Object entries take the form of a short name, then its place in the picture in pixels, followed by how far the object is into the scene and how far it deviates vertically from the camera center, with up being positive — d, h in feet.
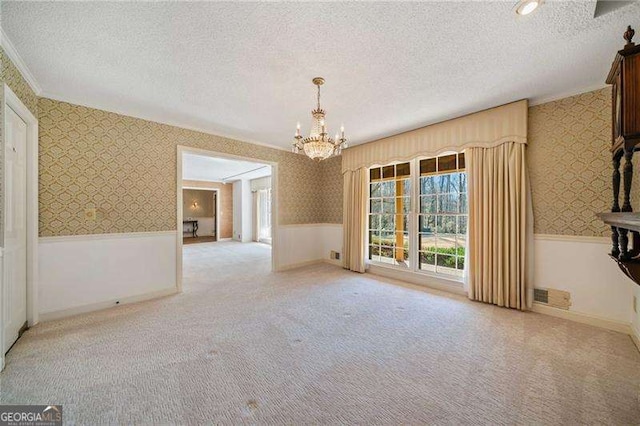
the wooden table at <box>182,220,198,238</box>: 38.42 -1.87
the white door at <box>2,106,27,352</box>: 7.08 -0.43
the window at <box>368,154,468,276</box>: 12.39 -0.04
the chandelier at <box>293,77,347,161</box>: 8.46 +2.58
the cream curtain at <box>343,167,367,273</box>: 15.85 -0.25
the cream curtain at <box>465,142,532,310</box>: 9.88 -0.46
